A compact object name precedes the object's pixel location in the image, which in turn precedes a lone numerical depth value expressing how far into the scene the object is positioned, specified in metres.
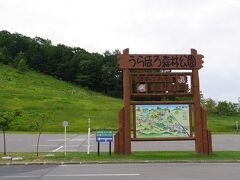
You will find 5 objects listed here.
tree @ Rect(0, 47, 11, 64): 61.30
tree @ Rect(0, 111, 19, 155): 10.42
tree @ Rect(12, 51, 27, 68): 59.30
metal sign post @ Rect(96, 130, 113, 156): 10.10
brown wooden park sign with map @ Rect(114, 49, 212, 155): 10.30
